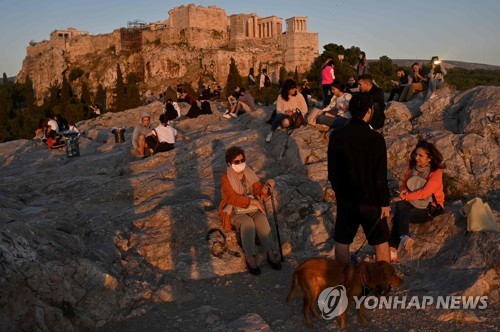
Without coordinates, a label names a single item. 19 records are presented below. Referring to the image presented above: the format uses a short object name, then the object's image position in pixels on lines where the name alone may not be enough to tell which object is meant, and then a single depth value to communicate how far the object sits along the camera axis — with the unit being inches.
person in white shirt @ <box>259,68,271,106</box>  805.9
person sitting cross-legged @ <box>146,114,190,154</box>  451.8
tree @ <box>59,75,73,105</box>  2496.3
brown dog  170.7
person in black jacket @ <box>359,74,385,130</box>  347.9
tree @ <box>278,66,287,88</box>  2439.0
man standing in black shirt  181.2
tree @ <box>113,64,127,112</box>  2224.4
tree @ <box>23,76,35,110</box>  2580.7
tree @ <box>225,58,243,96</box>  2289.9
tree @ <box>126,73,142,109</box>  2203.7
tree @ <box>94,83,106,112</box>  2669.8
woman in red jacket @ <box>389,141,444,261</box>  226.5
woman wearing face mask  231.0
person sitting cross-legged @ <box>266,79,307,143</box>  403.5
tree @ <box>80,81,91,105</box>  2559.1
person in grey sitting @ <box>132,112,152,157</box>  455.8
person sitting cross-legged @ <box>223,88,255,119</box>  631.6
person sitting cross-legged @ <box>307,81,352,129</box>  371.6
